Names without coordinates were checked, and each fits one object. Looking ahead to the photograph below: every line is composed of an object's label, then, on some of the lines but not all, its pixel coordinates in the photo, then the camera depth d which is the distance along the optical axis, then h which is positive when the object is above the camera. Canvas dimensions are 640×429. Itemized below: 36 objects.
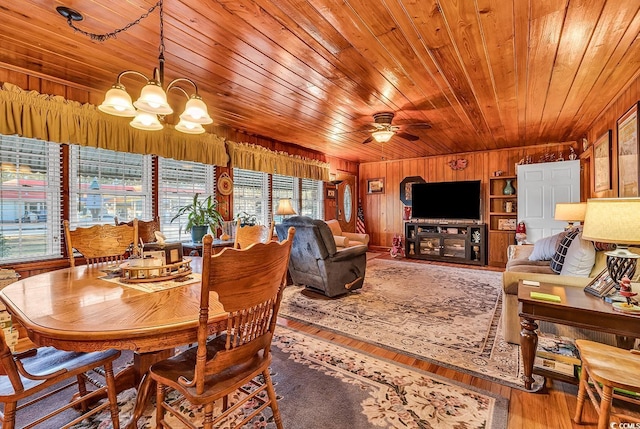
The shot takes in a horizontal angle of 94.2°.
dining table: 1.05 -0.40
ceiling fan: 3.76 +1.12
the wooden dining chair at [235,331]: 1.09 -0.51
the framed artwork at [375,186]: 7.75 +0.73
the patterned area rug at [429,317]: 2.32 -1.10
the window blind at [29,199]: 2.69 +0.15
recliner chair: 3.57 -0.58
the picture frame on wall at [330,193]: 6.86 +0.47
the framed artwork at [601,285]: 1.86 -0.48
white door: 5.16 +0.37
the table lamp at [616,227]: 1.61 -0.08
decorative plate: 4.47 +0.46
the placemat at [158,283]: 1.55 -0.38
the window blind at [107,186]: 3.13 +0.33
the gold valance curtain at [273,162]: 4.58 +0.93
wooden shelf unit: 6.11 -0.11
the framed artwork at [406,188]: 7.24 +0.62
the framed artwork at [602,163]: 3.49 +0.63
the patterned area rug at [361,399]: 1.64 -1.14
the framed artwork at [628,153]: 2.70 +0.58
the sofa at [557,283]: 2.22 -0.58
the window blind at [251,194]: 4.89 +0.35
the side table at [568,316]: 1.58 -0.58
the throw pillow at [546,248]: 3.27 -0.41
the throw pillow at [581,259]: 2.33 -0.37
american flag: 7.74 -0.25
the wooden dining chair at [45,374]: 1.15 -0.70
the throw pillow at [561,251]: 2.71 -0.36
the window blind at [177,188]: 3.90 +0.36
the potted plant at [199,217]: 3.86 -0.04
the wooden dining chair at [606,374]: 1.30 -0.72
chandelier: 1.73 +0.69
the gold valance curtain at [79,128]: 2.55 +0.88
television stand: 6.23 -0.63
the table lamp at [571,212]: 3.77 +0.01
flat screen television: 6.41 +0.29
